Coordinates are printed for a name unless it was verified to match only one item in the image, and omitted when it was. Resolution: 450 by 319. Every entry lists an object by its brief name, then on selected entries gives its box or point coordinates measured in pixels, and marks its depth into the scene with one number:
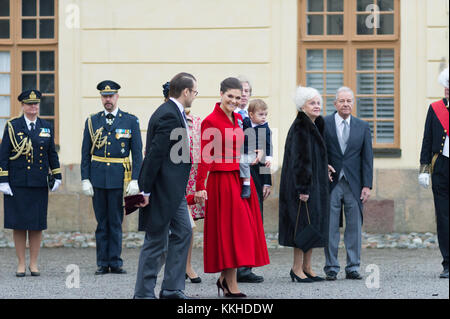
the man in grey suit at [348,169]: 19.19
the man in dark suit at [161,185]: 15.04
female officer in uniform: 20.20
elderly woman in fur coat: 18.23
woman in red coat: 16.02
